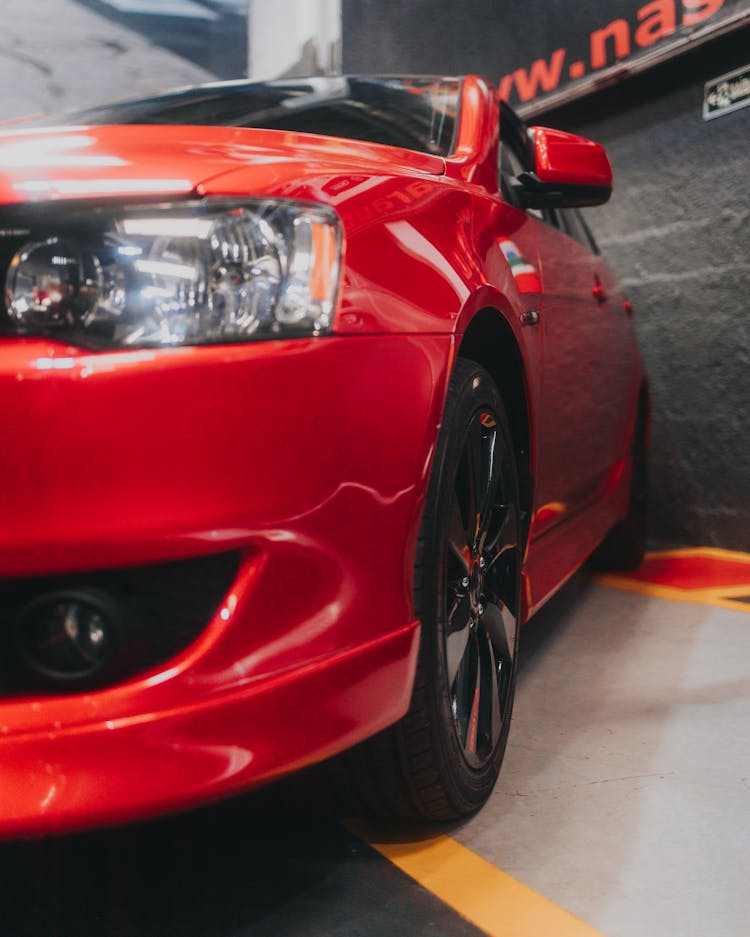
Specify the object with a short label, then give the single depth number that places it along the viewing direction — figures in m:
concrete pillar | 6.20
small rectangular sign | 3.80
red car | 1.04
